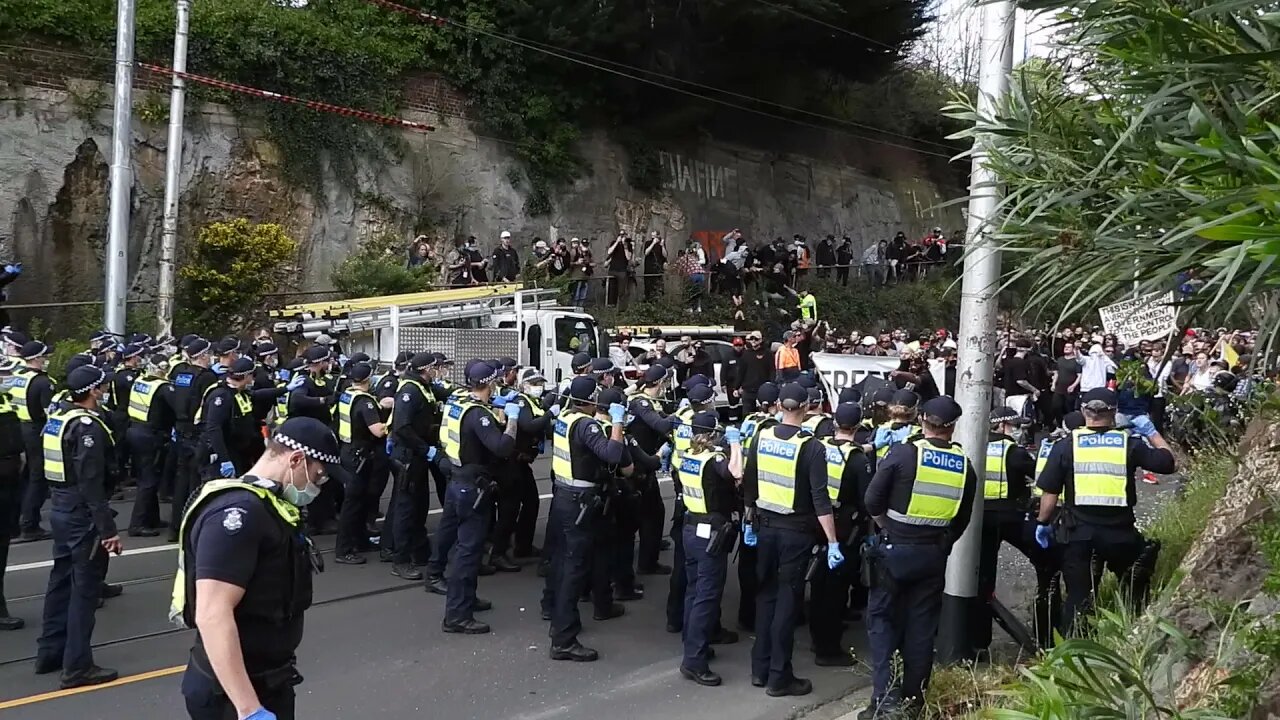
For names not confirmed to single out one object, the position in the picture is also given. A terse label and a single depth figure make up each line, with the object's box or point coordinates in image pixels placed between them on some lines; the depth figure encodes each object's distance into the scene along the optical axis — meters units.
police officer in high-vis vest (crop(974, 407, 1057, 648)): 7.29
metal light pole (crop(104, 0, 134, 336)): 15.53
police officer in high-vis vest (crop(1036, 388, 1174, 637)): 6.65
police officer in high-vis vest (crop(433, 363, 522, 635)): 7.55
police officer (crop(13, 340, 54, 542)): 8.47
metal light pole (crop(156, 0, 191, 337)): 17.12
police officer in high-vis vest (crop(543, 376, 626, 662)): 7.13
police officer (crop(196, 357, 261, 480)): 9.31
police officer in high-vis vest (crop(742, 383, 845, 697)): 6.50
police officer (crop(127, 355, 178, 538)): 10.06
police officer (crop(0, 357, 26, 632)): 7.23
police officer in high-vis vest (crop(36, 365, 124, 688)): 6.26
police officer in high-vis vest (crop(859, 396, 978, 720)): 5.94
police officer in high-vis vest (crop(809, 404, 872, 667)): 7.14
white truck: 15.36
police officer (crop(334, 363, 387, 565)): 9.59
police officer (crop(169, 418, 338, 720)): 3.43
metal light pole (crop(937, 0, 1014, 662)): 6.15
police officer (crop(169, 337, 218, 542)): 9.95
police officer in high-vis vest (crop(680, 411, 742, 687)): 6.77
